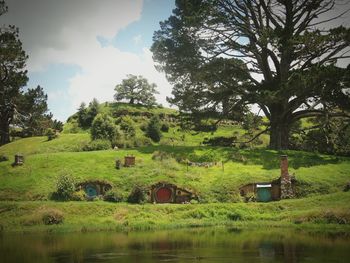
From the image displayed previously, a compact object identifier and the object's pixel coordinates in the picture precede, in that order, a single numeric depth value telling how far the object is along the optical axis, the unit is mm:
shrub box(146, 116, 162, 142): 76938
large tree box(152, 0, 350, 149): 47812
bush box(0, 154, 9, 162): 51312
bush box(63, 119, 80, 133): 85331
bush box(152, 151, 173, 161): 49375
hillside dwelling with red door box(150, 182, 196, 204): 41625
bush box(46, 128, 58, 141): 73812
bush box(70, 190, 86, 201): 41188
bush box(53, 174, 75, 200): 41062
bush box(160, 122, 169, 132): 85000
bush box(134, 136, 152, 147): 66125
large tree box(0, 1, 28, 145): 63469
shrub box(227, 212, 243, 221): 36906
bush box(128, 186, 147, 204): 40938
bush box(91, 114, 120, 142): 64950
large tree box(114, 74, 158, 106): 102688
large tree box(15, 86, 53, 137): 69438
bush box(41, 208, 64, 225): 35375
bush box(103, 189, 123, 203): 41062
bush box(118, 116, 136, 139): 75075
